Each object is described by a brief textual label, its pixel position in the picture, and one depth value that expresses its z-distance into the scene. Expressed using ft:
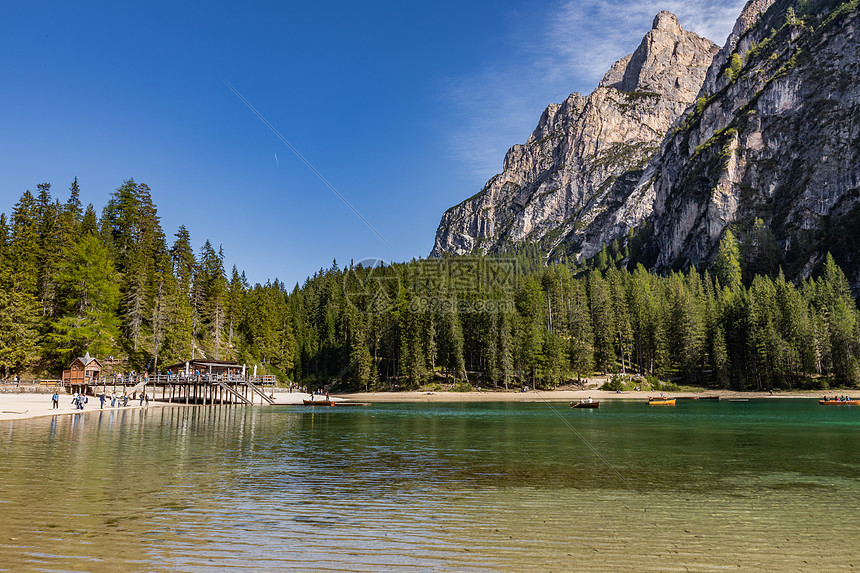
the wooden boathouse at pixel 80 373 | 207.31
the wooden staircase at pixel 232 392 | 233.96
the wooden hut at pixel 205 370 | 234.38
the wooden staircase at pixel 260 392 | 246.88
